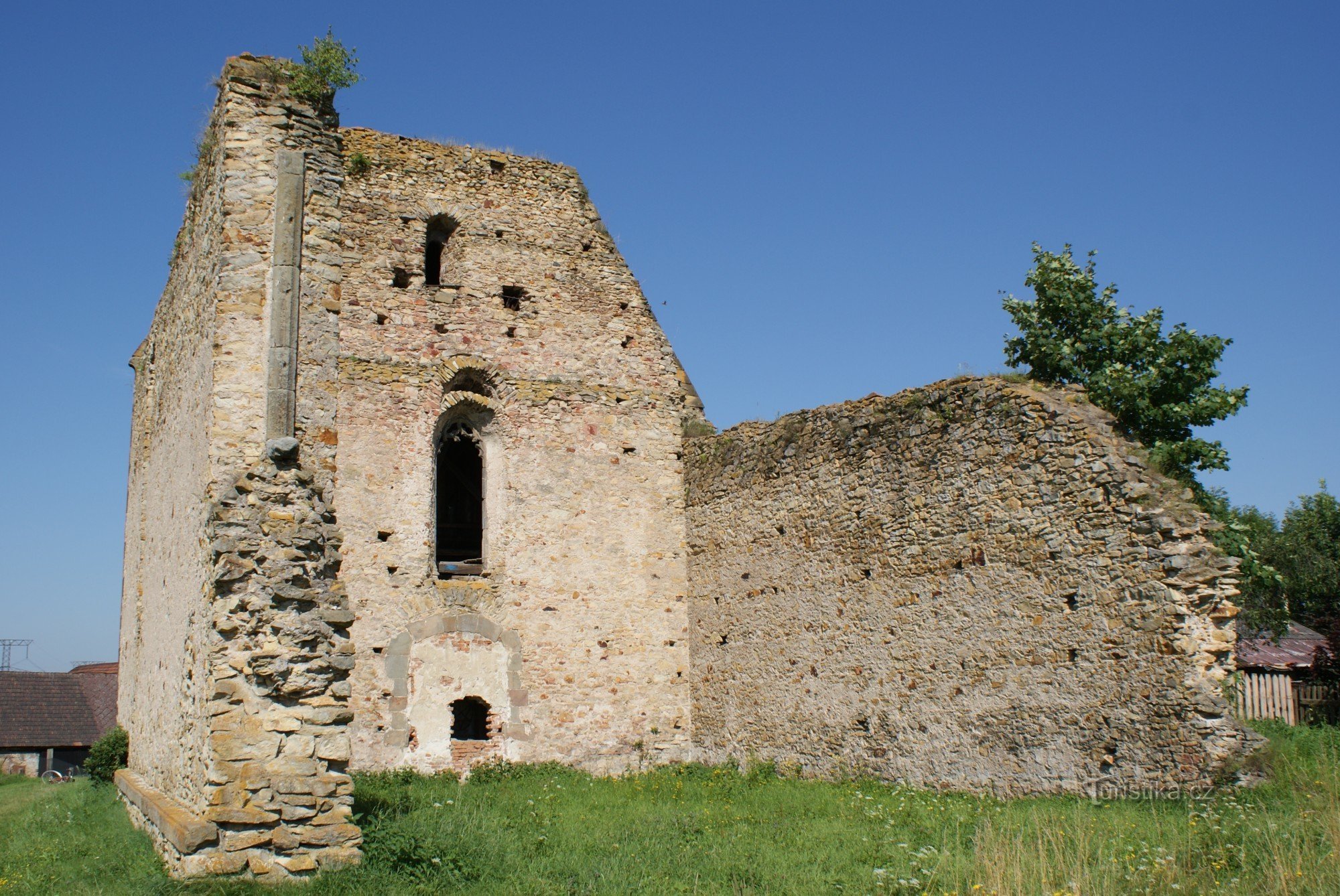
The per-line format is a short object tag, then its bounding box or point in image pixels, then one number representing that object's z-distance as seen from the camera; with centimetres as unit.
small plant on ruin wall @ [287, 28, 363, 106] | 1155
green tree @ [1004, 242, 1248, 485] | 1477
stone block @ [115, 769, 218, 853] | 712
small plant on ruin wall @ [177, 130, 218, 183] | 1116
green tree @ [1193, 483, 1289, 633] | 1323
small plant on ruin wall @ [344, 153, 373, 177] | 1396
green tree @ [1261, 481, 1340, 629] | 2630
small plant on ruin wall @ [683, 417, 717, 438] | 1471
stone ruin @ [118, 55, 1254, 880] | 815
